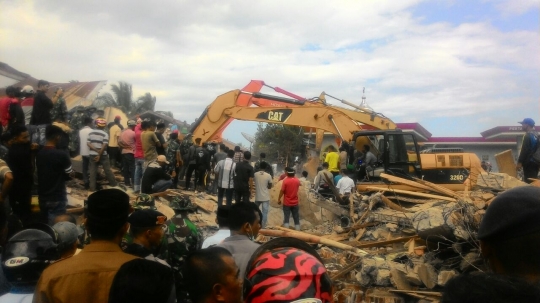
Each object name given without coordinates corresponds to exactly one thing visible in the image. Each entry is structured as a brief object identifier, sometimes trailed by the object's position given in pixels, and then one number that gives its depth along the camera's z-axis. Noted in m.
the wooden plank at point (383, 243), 8.62
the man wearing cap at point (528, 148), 10.20
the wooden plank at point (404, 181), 10.47
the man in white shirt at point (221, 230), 5.03
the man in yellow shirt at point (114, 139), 13.25
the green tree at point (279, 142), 36.78
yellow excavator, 13.35
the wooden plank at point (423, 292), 6.51
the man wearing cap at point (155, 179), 9.20
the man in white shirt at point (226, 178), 12.83
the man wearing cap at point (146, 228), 4.12
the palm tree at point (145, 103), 38.94
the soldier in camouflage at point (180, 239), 4.50
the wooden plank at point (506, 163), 11.36
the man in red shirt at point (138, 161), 11.91
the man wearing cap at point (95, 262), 2.70
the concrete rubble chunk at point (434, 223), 7.10
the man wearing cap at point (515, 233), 1.91
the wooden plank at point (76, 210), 9.13
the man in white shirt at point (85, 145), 11.16
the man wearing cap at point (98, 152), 11.04
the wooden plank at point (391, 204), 10.58
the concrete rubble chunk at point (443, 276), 6.53
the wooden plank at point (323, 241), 8.30
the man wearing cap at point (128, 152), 12.06
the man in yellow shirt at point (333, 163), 17.03
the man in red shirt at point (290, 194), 12.66
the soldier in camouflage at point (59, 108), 10.16
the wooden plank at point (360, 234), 10.46
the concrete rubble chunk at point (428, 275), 6.67
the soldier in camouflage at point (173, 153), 13.42
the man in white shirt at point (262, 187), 12.61
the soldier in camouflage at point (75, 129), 12.76
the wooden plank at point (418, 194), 9.62
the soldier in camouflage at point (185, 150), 15.38
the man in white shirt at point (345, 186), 13.59
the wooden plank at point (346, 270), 7.44
